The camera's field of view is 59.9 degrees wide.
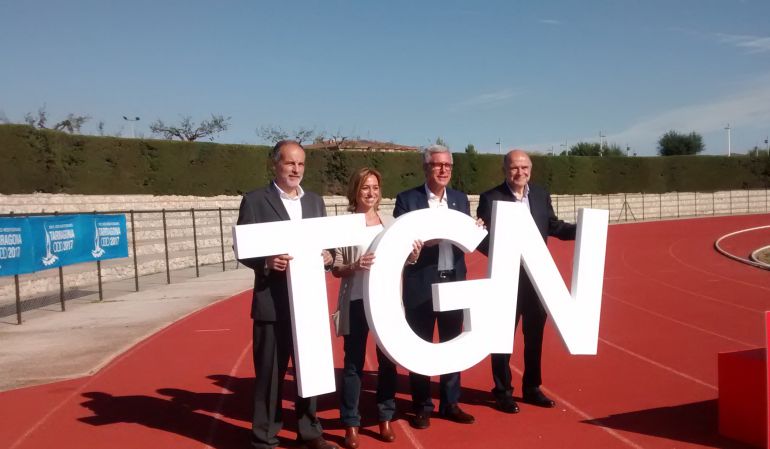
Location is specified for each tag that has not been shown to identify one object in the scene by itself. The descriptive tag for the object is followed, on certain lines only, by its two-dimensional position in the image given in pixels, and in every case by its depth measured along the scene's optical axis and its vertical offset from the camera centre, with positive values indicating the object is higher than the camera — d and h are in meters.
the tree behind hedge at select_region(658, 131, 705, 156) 69.06 +4.03
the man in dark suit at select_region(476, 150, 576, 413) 5.16 -0.81
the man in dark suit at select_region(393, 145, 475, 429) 4.77 -0.62
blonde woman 4.45 -0.83
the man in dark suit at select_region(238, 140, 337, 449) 4.27 -0.75
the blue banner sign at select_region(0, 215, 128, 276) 9.70 -0.57
